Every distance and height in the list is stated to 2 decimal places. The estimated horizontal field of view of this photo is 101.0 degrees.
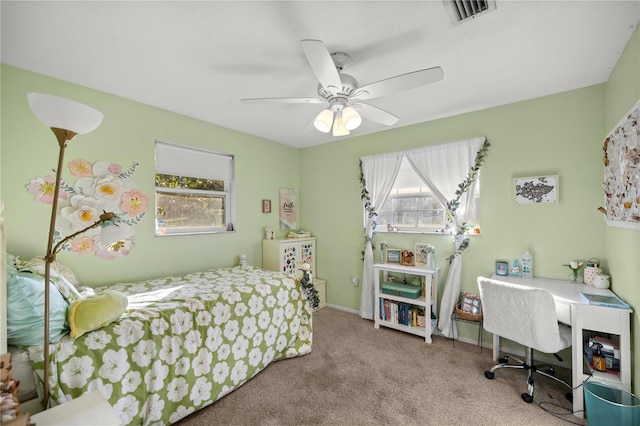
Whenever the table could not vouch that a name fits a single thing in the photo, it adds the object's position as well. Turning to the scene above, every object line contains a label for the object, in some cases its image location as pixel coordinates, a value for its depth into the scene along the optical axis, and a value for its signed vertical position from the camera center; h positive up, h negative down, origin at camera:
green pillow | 1.43 -0.55
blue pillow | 1.27 -0.48
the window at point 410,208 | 3.13 +0.07
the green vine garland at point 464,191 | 2.74 +0.24
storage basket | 2.57 -1.01
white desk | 1.69 -0.76
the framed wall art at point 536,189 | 2.42 +0.23
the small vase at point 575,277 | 2.31 -0.57
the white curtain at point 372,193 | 3.39 +0.27
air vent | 1.37 +1.10
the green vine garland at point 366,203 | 3.48 +0.15
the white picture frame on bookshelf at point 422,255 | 3.00 -0.48
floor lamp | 1.10 +0.39
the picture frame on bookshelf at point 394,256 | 3.22 -0.52
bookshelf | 2.83 -1.07
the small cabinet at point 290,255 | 3.55 -0.58
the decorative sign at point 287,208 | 4.02 +0.10
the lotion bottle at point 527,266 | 2.50 -0.50
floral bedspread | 1.45 -0.88
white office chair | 1.86 -0.80
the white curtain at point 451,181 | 2.82 +0.37
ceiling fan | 1.44 +0.82
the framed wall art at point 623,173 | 1.55 +0.27
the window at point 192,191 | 2.80 +0.28
